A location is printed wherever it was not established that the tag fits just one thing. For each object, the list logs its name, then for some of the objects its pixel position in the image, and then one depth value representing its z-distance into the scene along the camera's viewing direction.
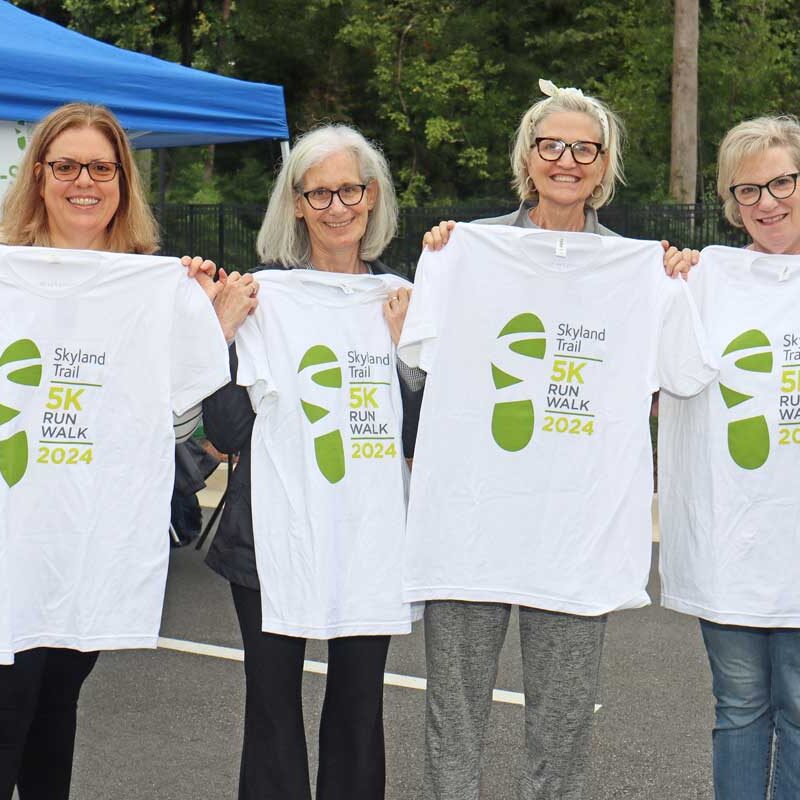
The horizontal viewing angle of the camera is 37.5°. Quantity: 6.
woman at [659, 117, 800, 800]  3.15
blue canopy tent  6.25
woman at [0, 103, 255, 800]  3.03
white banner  6.34
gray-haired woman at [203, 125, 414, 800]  3.14
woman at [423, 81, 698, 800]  3.07
